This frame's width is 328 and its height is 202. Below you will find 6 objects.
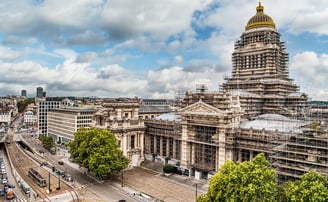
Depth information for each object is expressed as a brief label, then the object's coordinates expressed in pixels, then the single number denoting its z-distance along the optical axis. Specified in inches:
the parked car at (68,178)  2736.7
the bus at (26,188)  2385.6
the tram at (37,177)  2586.1
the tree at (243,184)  1486.2
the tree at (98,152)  2541.8
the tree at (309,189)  1322.6
